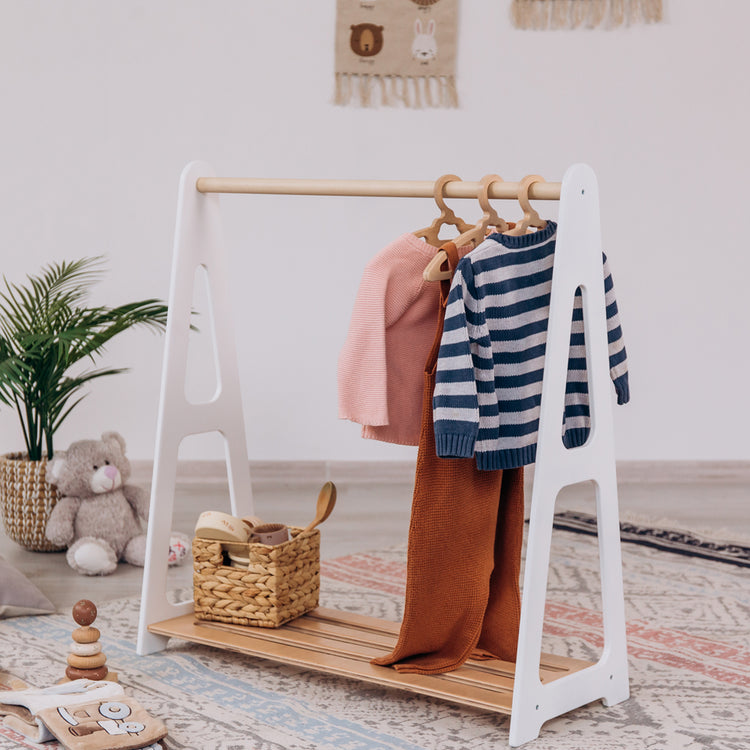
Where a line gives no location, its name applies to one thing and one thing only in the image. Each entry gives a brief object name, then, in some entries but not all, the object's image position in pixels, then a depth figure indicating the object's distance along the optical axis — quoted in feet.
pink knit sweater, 9.32
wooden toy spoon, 10.20
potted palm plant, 11.99
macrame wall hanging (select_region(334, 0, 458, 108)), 14.25
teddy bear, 11.92
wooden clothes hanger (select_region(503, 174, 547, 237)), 8.99
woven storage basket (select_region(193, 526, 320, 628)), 9.90
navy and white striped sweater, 8.81
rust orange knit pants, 9.21
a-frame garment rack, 8.81
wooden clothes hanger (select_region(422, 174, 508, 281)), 9.03
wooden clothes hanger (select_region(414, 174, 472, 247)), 9.28
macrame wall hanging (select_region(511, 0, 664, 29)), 14.44
